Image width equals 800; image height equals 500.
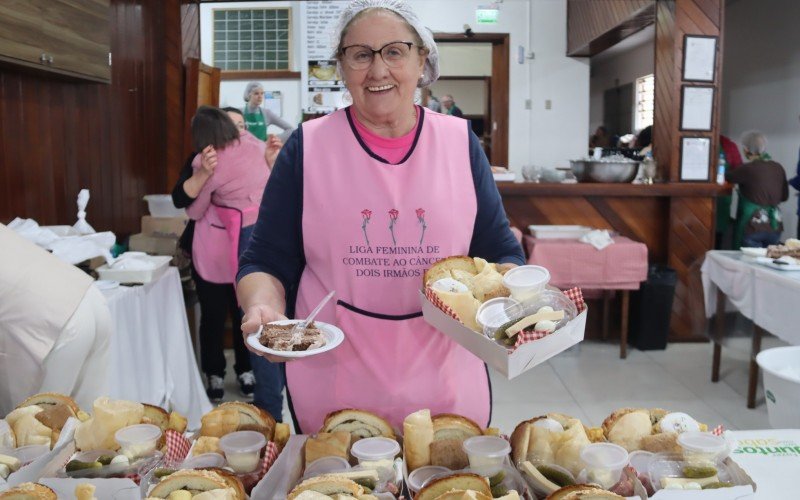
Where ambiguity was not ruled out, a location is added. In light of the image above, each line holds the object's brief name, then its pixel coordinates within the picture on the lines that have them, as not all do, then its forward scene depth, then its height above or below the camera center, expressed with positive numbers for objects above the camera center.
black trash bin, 4.91 -1.00
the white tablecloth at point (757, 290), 3.33 -0.65
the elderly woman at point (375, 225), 1.46 -0.13
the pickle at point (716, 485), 1.04 -0.47
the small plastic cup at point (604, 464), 1.02 -0.43
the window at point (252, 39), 7.66 +1.30
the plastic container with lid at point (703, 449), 1.08 -0.44
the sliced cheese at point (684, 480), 1.04 -0.47
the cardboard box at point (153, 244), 3.90 -0.47
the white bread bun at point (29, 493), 0.94 -0.44
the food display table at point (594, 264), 4.78 -0.68
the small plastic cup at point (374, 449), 1.09 -0.45
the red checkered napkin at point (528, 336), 1.08 -0.26
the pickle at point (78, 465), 1.07 -0.46
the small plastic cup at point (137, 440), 1.11 -0.44
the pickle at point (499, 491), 1.02 -0.47
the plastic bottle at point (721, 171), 5.61 -0.06
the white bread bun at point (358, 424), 1.21 -0.45
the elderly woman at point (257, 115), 5.61 +0.36
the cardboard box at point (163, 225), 4.31 -0.40
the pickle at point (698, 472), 1.06 -0.46
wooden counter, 5.13 -0.37
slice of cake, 1.21 -0.31
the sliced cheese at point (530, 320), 1.11 -0.25
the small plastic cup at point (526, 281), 1.17 -0.20
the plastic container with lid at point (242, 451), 1.10 -0.45
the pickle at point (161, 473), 1.03 -0.46
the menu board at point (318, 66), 7.53 +1.00
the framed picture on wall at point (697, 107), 5.29 +0.42
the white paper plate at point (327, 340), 1.14 -0.31
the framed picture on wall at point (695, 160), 5.30 +0.02
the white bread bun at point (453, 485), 0.97 -0.44
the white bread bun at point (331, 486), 0.96 -0.44
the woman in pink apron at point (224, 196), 3.61 -0.19
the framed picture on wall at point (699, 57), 5.24 +0.78
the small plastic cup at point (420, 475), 1.04 -0.48
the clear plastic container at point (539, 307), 1.15 -0.24
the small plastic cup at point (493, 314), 1.16 -0.25
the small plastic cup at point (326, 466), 1.08 -0.47
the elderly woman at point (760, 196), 6.24 -0.28
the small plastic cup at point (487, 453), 1.06 -0.44
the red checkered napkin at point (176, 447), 1.12 -0.46
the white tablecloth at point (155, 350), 2.86 -0.86
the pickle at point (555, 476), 1.04 -0.46
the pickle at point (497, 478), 1.05 -0.47
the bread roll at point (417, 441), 1.12 -0.44
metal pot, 5.16 -0.06
